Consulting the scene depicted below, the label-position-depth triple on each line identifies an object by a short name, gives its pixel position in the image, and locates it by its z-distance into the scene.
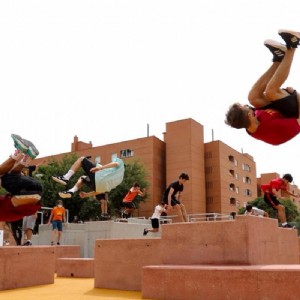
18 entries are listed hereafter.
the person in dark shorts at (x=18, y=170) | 5.39
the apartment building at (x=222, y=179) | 59.75
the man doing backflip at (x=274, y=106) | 4.50
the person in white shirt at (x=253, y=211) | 13.29
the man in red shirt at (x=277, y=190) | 12.19
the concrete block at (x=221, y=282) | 6.73
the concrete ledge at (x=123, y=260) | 9.70
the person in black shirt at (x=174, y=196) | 11.71
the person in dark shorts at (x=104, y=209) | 17.50
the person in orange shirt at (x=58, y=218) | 17.14
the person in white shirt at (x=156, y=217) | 12.42
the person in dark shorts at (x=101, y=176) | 8.92
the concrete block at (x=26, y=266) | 10.25
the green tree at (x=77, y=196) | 39.56
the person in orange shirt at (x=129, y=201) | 16.37
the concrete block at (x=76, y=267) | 13.17
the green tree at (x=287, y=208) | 56.92
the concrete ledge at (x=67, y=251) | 16.54
